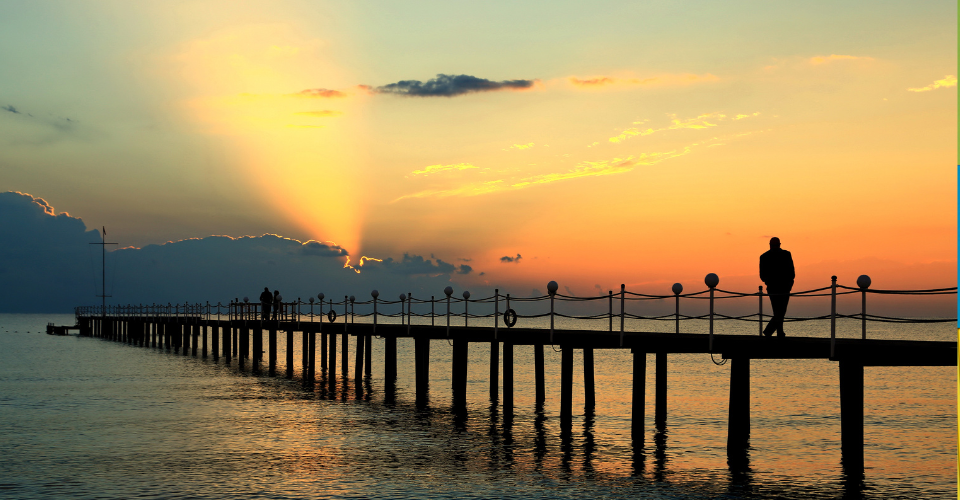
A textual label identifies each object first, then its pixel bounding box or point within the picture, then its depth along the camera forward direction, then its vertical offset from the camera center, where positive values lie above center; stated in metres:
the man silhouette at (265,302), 53.62 -2.06
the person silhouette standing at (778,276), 18.81 -0.12
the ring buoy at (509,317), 29.00 -1.59
